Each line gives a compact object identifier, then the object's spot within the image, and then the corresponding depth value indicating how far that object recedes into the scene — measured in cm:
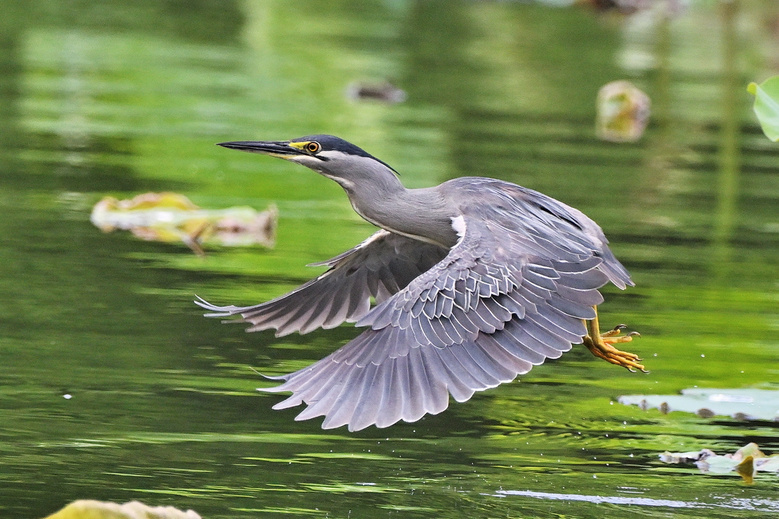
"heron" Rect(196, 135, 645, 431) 1148
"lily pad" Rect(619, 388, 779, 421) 1460
